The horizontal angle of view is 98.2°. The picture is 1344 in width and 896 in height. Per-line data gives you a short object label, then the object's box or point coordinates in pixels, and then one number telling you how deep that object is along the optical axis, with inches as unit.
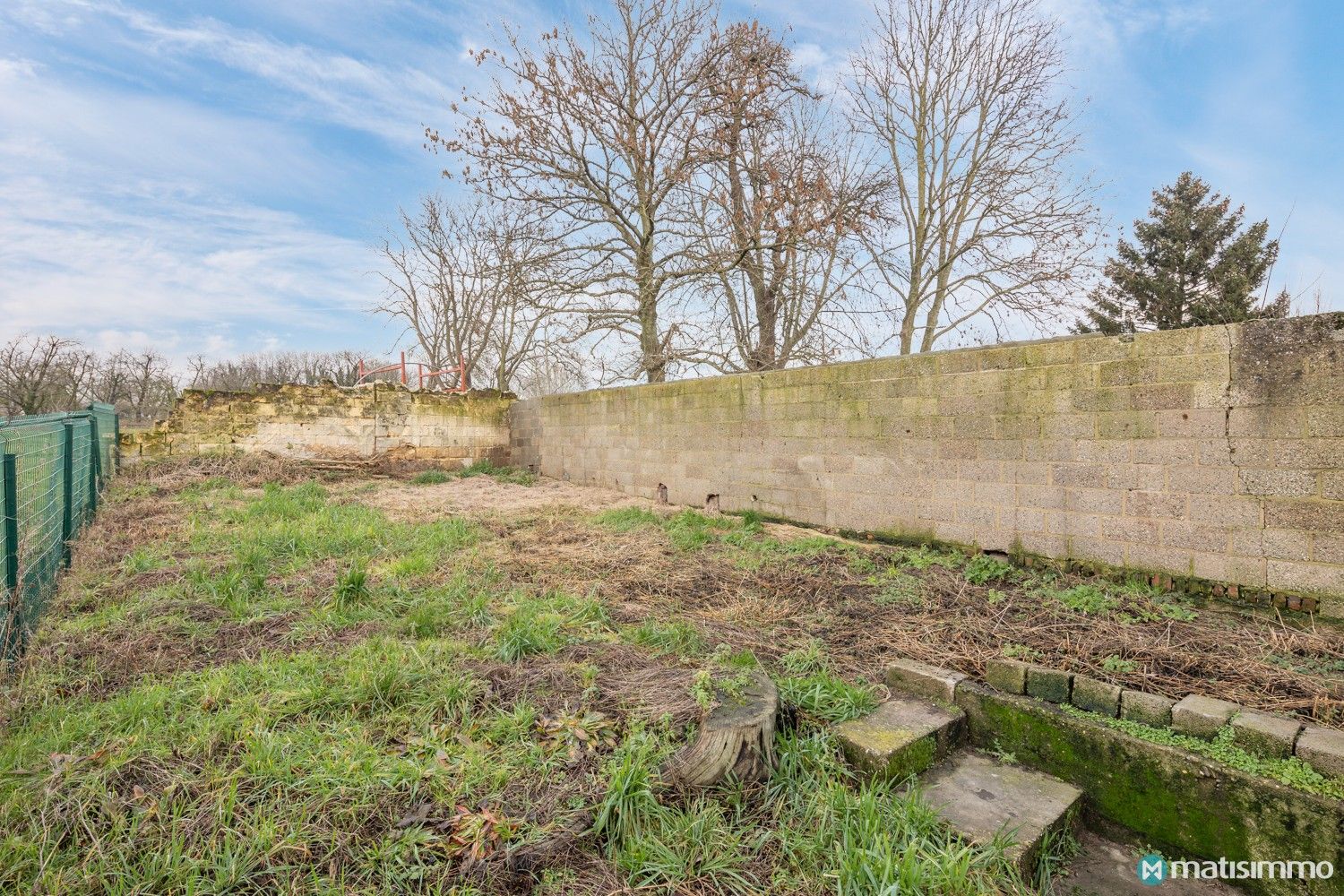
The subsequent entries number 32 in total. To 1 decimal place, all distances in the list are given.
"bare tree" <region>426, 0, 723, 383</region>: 405.7
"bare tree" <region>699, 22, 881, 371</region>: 402.0
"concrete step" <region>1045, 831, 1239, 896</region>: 65.5
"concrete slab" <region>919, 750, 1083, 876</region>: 65.8
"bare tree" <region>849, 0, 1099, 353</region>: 444.8
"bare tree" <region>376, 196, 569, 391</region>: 768.3
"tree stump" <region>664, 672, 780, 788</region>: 71.2
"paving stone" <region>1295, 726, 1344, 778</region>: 65.1
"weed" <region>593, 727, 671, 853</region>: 63.4
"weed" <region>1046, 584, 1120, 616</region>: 127.7
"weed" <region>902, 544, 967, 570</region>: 165.8
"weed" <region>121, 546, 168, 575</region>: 148.0
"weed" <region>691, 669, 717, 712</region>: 79.0
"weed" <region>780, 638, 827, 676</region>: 101.4
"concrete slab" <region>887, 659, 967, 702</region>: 91.8
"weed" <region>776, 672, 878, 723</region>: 87.0
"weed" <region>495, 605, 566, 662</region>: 101.1
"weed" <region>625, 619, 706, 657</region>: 105.0
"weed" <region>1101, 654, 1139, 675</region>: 95.9
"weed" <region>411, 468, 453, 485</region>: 374.9
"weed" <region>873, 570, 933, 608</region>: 137.9
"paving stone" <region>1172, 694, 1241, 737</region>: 74.1
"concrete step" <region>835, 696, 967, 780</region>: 76.6
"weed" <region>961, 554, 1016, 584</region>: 153.7
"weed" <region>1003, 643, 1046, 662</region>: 102.1
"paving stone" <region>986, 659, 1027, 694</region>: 89.4
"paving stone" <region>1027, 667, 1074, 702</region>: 85.7
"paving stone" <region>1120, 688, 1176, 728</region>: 77.9
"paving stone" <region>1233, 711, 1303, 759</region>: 69.0
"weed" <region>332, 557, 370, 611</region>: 126.4
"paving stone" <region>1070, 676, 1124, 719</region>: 81.5
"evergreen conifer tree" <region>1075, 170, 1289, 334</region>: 645.9
